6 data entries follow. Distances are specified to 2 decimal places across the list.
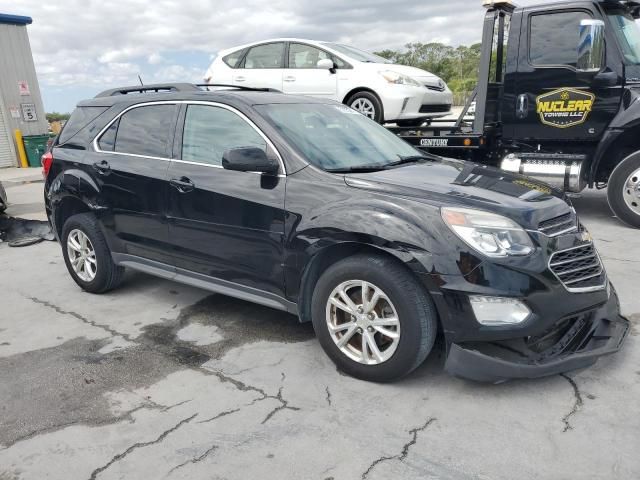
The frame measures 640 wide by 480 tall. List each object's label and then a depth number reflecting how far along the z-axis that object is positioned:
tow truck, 6.33
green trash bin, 16.23
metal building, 15.90
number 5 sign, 16.55
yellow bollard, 16.27
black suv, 2.79
